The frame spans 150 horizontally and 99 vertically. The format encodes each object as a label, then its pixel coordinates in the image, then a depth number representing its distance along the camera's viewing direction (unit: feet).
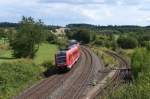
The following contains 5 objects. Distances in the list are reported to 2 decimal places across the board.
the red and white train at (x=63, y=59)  100.23
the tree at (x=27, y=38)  147.62
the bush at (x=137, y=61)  84.12
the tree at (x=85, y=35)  315.89
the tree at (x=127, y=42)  240.73
